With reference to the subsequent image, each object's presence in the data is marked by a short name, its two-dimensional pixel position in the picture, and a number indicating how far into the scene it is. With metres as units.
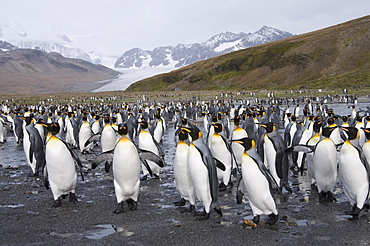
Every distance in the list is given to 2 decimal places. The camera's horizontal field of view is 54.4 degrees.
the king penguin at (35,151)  7.41
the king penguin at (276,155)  5.91
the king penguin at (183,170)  5.23
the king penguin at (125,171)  5.34
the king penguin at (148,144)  7.50
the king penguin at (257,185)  4.62
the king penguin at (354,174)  4.84
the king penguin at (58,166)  5.54
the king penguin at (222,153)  6.52
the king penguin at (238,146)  7.65
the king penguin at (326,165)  5.51
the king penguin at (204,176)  4.92
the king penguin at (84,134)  10.57
